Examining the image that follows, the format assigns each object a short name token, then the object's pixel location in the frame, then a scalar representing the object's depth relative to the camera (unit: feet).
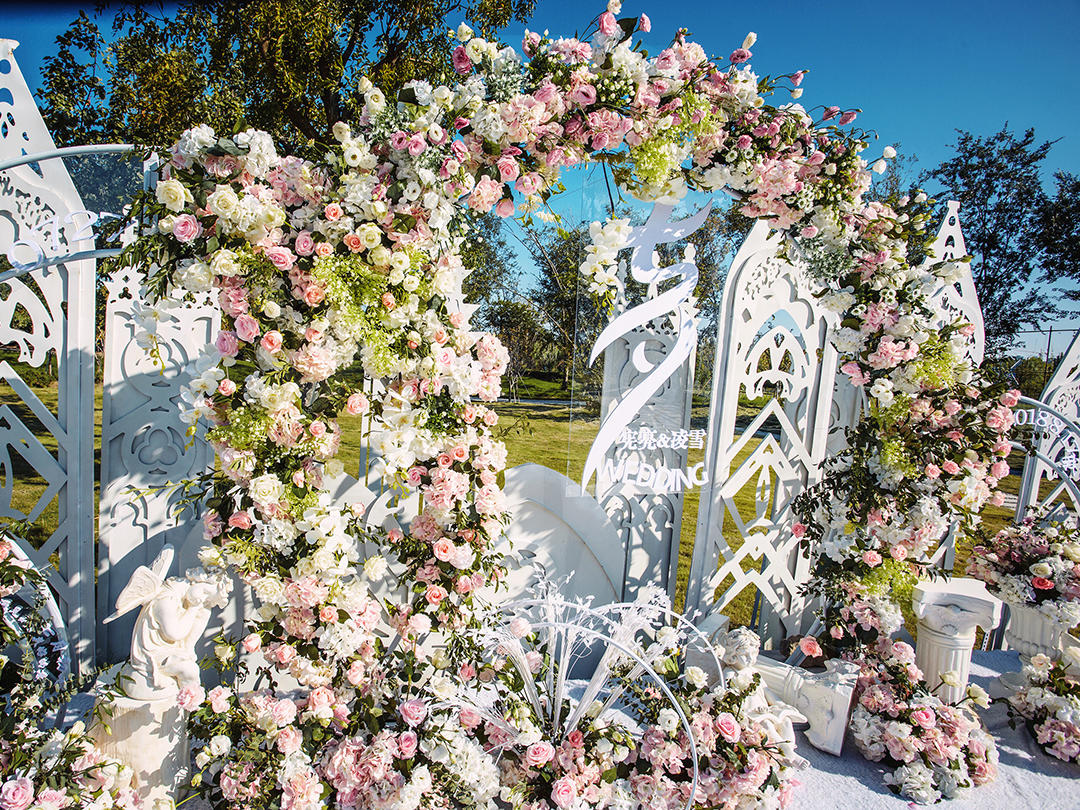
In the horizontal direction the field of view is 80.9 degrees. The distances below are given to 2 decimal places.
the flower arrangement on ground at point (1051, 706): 10.80
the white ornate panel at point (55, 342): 9.57
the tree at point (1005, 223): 34.96
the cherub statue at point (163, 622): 7.44
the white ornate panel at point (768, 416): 12.50
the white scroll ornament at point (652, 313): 11.73
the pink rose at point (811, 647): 11.04
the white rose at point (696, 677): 8.95
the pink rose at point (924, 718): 10.09
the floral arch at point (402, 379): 7.23
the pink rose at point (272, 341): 7.11
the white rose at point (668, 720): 8.28
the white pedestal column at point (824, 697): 10.39
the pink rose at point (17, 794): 6.13
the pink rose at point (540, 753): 7.68
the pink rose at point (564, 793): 7.46
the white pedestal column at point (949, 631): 11.30
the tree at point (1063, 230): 34.24
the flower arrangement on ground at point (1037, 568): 11.73
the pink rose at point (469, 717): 8.11
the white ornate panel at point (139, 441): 10.12
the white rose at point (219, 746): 7.26
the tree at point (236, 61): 20.79
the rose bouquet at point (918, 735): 9.68
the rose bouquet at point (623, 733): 7.91
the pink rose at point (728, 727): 8.41
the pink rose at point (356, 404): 7.57
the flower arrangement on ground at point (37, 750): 6.44
